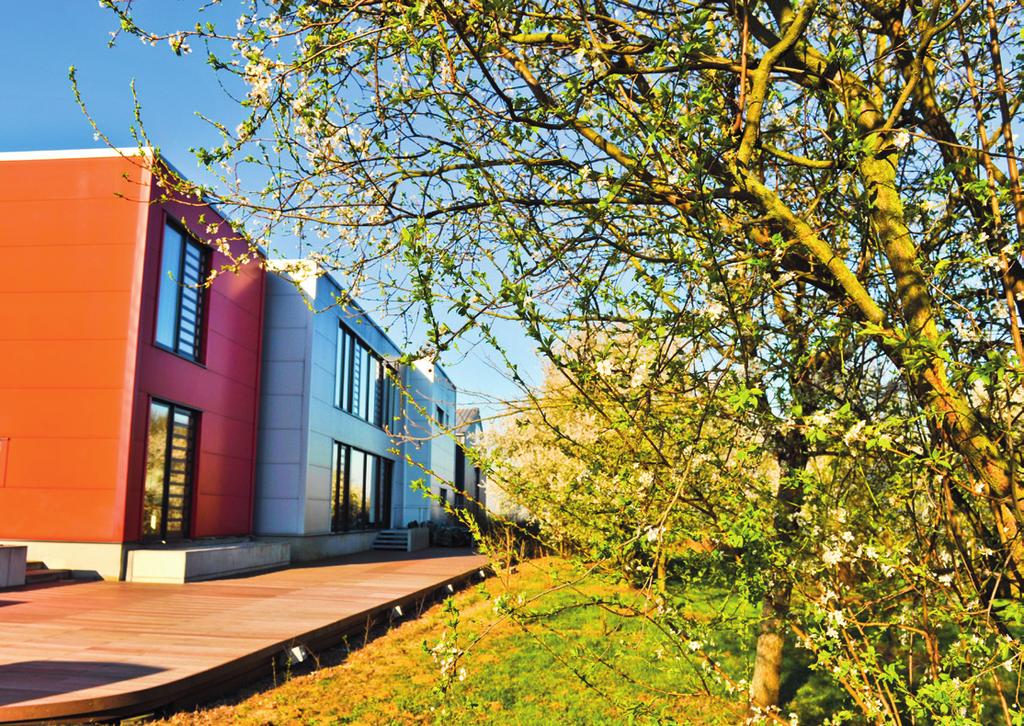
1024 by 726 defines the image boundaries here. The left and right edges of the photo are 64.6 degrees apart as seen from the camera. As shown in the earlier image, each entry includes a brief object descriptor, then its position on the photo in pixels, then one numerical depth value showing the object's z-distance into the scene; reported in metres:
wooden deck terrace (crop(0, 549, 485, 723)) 5.56
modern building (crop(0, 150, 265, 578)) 13.23
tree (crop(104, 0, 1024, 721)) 2.57
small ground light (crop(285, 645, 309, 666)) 7.72
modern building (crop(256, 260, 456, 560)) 18.75
